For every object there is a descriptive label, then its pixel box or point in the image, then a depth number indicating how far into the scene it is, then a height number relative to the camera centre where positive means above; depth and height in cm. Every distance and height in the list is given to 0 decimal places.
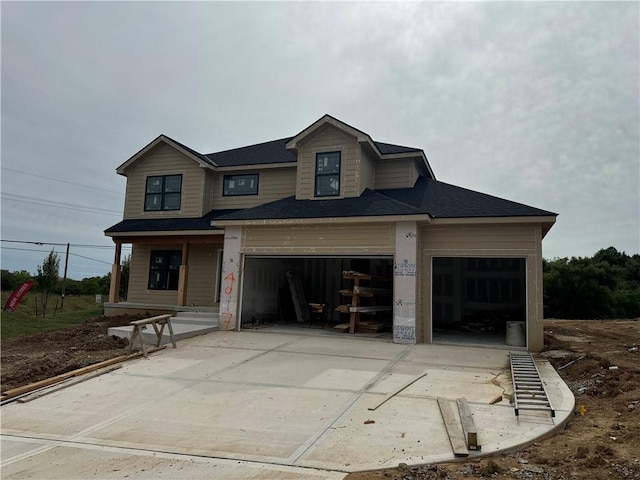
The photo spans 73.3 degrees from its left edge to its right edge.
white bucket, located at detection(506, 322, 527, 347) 1159 -102
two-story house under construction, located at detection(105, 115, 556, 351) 1177 +155
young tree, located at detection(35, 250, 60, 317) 2144 +6
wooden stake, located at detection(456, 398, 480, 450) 465 -157
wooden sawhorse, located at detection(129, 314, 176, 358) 1023 -115
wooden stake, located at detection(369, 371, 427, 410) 647 -160
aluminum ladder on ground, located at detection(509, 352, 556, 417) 595 -143
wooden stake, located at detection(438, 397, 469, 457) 459 -163
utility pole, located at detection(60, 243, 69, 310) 3703 +150
